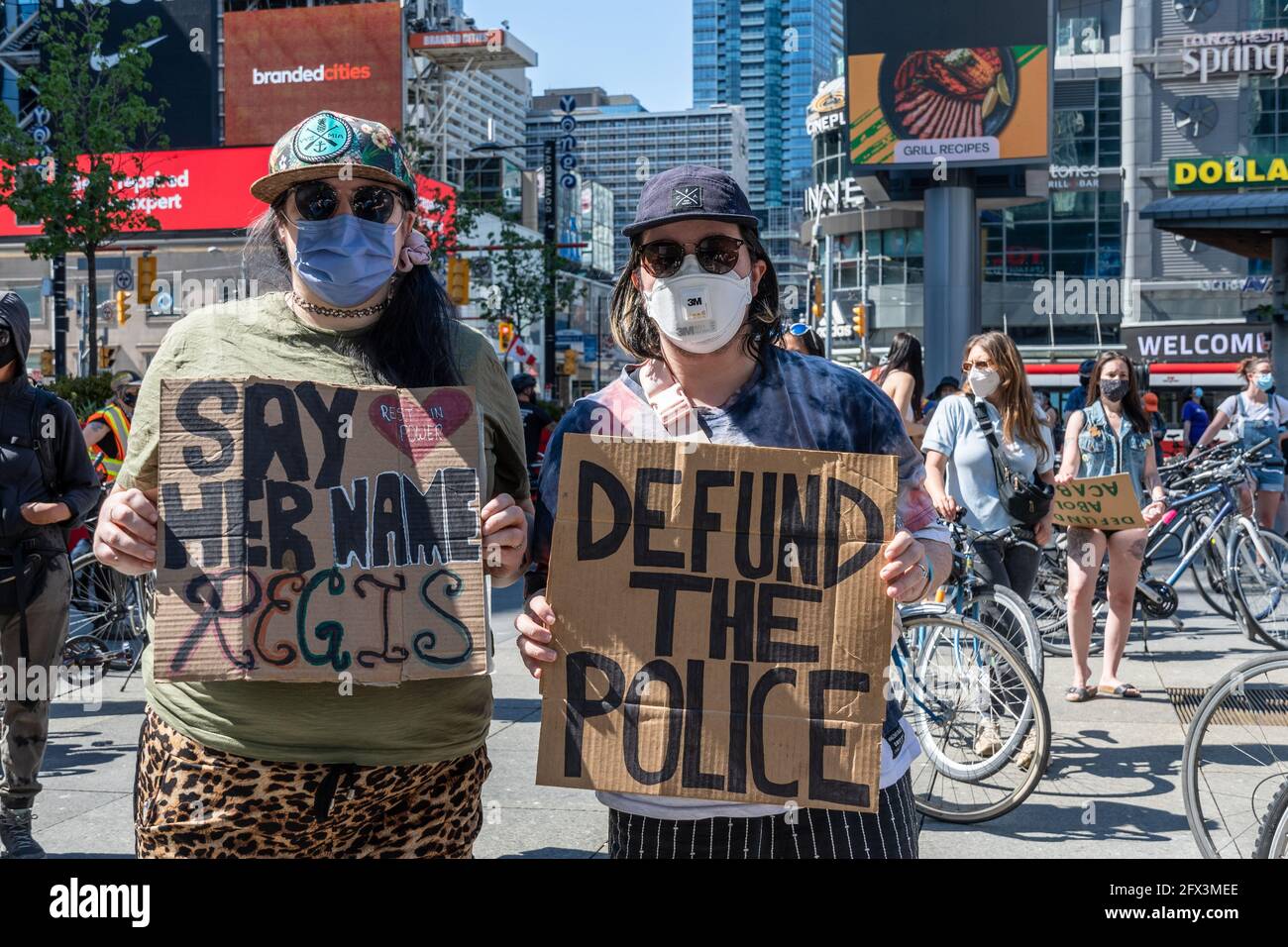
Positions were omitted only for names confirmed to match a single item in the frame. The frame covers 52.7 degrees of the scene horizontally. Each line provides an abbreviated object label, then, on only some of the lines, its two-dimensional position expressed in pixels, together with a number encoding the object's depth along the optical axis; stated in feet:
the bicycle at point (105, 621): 27.66
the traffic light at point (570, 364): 146.41
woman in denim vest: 25.14
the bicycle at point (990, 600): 20.57
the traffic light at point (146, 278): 112.88
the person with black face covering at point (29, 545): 16.42
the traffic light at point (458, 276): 114.83
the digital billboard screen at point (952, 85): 101.86
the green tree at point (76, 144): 70.33
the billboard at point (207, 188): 195.52
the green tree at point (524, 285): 128.67
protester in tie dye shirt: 8.46
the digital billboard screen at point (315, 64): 191.72
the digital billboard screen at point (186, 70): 195.52
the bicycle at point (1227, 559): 31.22
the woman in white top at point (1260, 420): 40.24
